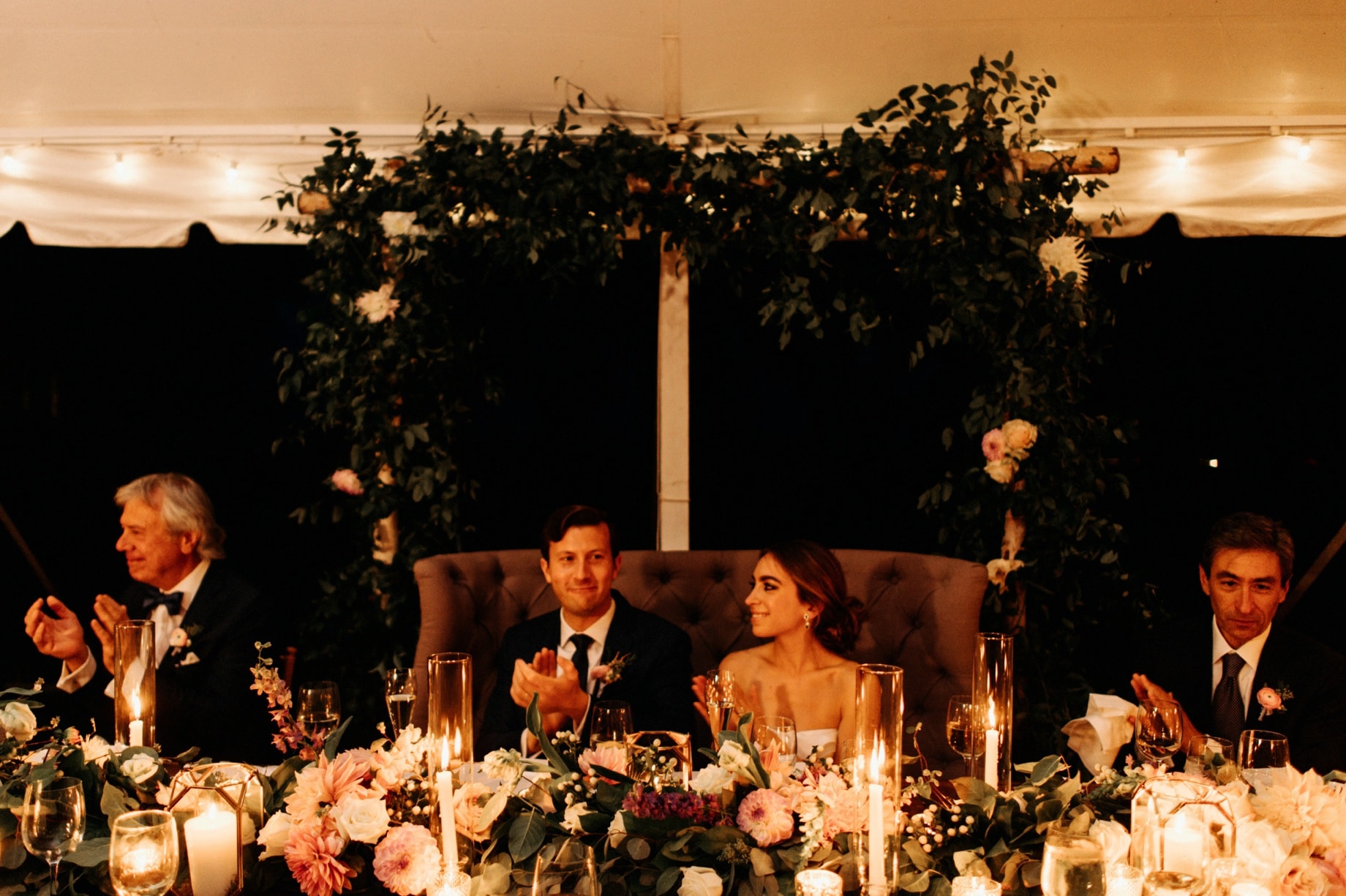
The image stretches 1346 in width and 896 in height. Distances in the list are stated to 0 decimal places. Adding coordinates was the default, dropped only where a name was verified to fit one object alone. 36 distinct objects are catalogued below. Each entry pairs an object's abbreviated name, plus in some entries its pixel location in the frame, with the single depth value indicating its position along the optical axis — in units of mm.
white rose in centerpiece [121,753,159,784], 1709
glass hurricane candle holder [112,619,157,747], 1854
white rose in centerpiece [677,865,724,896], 1425
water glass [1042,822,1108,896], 1239
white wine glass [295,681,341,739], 2371
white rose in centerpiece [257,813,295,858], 1526
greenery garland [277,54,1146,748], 3445
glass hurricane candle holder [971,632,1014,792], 1672
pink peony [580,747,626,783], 1649
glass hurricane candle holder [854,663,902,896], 1359
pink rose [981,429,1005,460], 3465
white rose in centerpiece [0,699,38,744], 1795
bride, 2879
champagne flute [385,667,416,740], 2439
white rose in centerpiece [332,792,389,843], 1485
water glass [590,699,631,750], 1895
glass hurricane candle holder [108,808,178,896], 1342
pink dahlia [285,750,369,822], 1522
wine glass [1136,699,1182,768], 2047
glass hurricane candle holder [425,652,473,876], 1440
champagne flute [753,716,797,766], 1804
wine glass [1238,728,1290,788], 1770
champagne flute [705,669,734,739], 2279
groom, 2979
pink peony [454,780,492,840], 1527
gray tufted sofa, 3195
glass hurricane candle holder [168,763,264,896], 1474
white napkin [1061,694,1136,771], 2074
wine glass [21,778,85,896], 1455
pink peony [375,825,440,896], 1442
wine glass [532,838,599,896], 1170
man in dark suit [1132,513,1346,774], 2672
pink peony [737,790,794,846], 1507
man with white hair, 2830
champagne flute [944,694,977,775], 2113
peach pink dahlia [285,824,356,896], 1470
